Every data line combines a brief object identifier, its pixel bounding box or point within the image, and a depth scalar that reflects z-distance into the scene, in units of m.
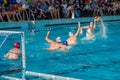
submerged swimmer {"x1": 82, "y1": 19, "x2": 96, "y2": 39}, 13.11
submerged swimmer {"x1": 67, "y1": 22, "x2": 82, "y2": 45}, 11.44
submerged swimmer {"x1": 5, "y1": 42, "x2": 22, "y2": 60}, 8.97
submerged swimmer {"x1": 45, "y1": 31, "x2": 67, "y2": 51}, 10.40
